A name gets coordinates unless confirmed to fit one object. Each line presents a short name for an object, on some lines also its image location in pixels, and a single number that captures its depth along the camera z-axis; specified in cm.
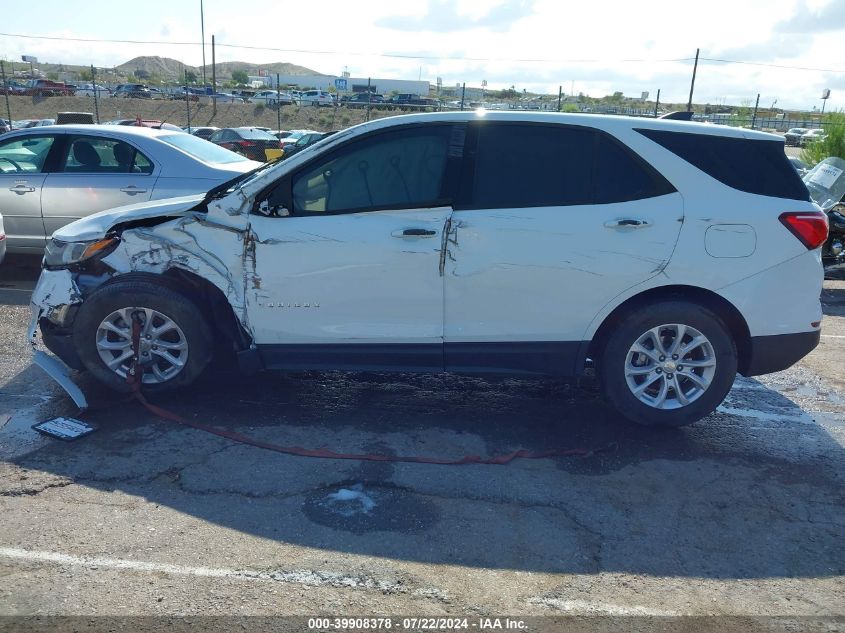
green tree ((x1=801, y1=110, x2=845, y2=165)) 1444
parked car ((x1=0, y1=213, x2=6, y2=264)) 708
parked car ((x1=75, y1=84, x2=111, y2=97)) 4989
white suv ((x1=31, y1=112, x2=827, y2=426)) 442
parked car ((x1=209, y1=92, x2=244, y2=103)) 5150
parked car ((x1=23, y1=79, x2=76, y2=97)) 4539
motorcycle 675
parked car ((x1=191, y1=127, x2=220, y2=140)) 2757
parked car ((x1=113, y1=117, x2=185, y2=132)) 1800
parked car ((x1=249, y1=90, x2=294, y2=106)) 4944
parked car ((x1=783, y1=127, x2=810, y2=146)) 2852
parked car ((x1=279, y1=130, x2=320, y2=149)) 2628
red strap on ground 421
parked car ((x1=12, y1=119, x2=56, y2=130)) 2469
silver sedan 778
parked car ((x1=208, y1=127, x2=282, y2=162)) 2355
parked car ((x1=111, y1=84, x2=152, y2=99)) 4956
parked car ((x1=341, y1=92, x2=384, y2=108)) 3293
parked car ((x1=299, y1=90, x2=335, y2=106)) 5397
